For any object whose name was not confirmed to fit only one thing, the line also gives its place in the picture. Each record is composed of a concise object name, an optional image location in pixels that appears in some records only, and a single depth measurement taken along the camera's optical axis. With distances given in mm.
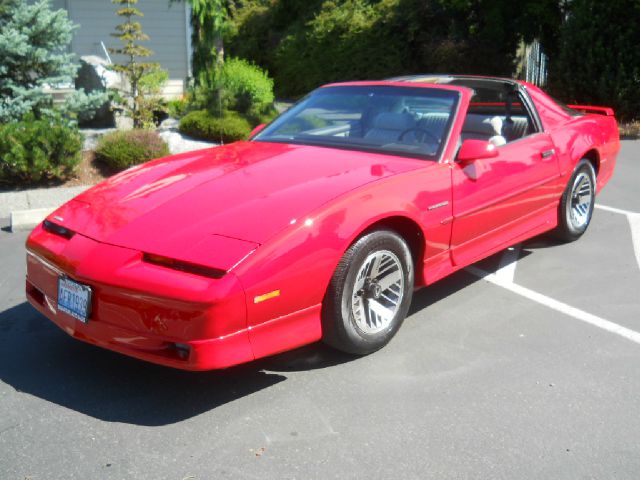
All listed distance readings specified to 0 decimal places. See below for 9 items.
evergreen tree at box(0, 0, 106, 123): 9852
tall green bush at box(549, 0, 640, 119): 13555
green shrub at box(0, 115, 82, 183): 8312
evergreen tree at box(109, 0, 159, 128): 11766
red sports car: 3320
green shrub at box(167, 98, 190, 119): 12828
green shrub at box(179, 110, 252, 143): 11281
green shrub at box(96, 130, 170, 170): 9406
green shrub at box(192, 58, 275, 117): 12062
